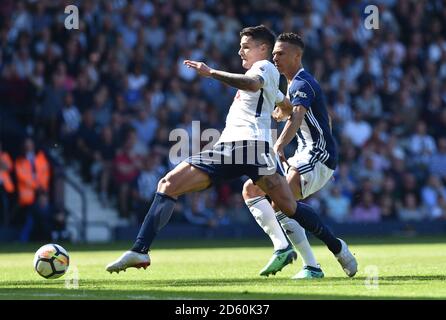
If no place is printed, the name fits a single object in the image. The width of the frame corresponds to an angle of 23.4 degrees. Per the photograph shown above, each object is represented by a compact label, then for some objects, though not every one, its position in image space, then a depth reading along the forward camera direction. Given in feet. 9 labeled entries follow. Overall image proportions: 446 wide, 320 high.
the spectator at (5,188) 64.65
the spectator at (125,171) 67.92
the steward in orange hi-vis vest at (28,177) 64.64
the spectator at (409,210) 74.33
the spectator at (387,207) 73.72
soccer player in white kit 32.32
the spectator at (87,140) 67.29
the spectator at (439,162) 76.79
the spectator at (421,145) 77.51
